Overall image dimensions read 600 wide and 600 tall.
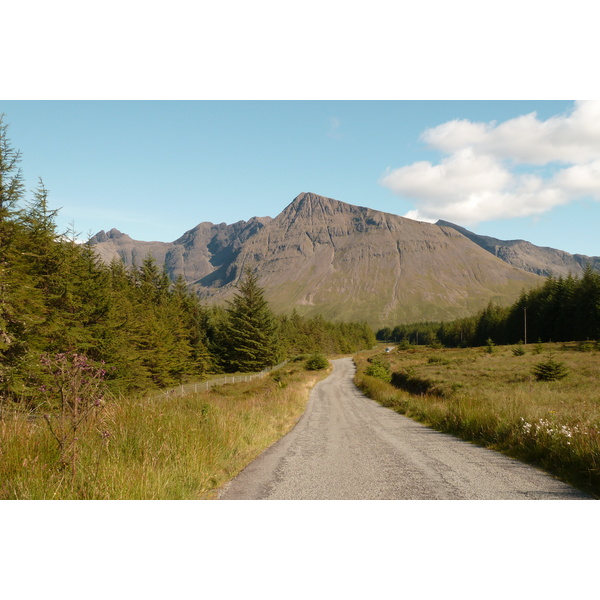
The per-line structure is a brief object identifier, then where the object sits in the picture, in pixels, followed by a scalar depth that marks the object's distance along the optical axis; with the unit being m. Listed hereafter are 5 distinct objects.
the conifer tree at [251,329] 54.44
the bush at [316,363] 57.00
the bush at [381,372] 41.34
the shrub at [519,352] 46.91
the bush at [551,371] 25.47
